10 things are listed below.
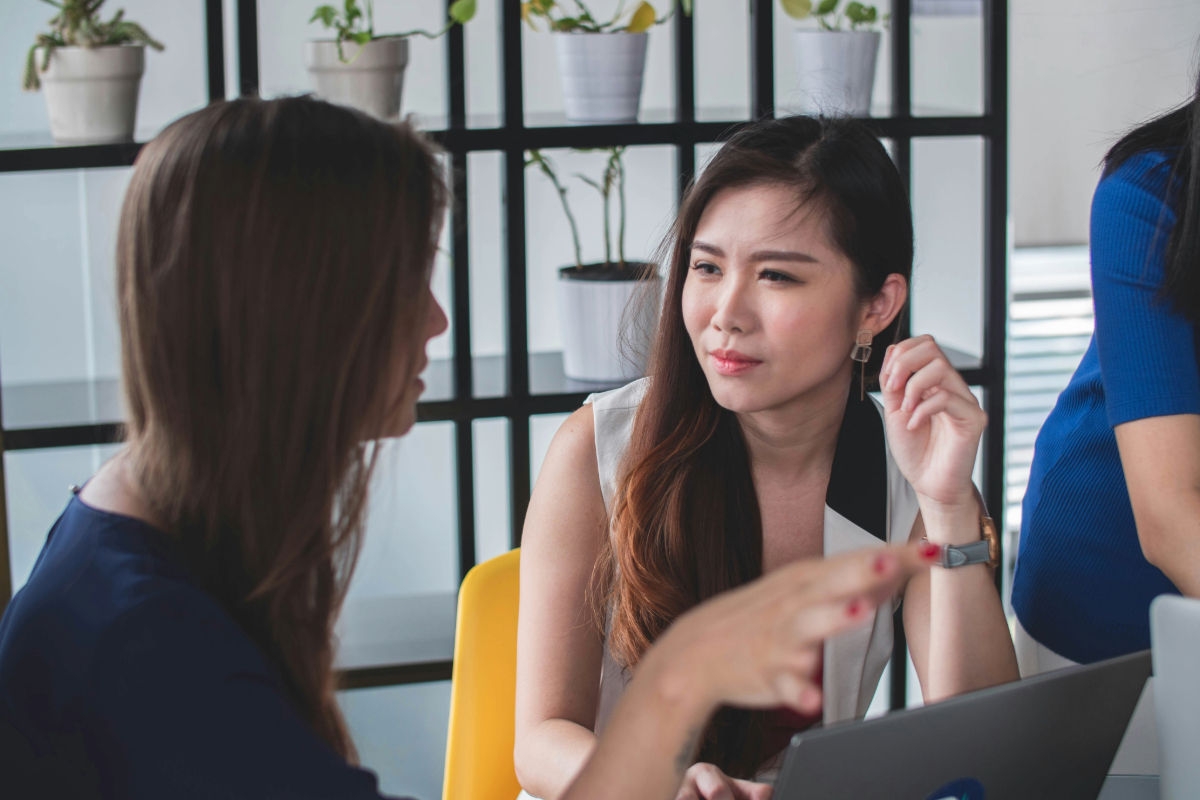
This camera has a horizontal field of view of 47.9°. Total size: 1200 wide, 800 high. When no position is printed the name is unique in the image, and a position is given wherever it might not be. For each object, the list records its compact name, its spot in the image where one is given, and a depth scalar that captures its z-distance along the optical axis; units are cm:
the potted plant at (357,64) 229
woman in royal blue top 144
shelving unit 223
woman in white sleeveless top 153
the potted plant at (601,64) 238
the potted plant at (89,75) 219
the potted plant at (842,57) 247
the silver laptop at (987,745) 92
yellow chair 161
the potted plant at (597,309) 243
